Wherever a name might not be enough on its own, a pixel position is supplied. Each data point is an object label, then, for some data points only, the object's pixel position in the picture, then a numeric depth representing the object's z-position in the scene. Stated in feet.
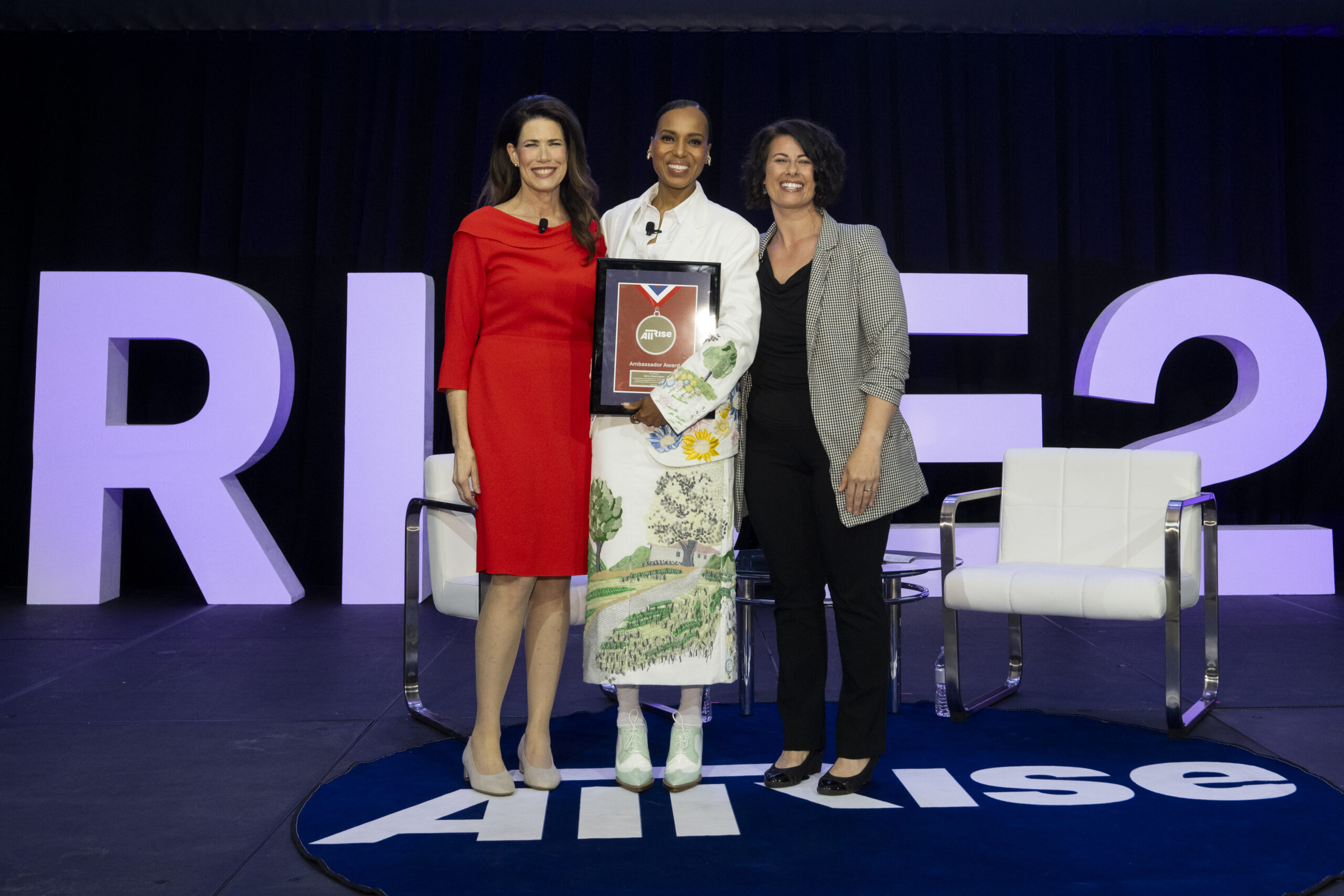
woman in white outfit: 7.77
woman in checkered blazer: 7.72
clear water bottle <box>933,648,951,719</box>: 10.28
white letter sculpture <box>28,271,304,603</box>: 16.71
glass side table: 9.94
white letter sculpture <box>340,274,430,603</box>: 16.84
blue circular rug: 6.46
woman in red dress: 7.79
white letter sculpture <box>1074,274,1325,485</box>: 17.38
